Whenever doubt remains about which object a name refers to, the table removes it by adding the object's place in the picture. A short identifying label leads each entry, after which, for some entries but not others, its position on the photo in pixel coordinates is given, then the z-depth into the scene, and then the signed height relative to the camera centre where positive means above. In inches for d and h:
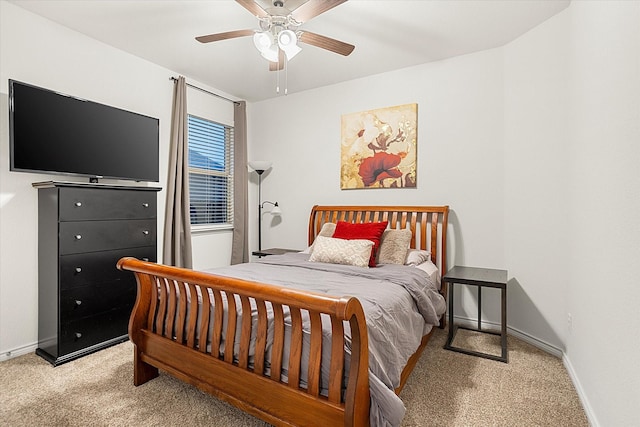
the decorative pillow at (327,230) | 136.8 -8.5
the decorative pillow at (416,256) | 116.5 -16.8
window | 160.1 +19.5
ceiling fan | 77.6 +48.0
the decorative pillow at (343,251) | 110.4 -14.5
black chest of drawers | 94.8 -17.6
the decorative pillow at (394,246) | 116.7 -13.0
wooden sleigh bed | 50.4 -26.5
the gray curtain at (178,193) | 137.0 +6.9
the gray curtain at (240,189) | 172.6 +11.0
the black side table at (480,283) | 94.8 -21.6
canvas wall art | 136.6 +27.8
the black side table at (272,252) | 154.2 -20.5
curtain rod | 141.6 +58.2
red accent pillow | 119.4 -8.0
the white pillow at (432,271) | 109.6 -20.7
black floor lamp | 168.4 +10.0
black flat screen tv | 92.4 +23.3
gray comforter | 52.6 -21.2
